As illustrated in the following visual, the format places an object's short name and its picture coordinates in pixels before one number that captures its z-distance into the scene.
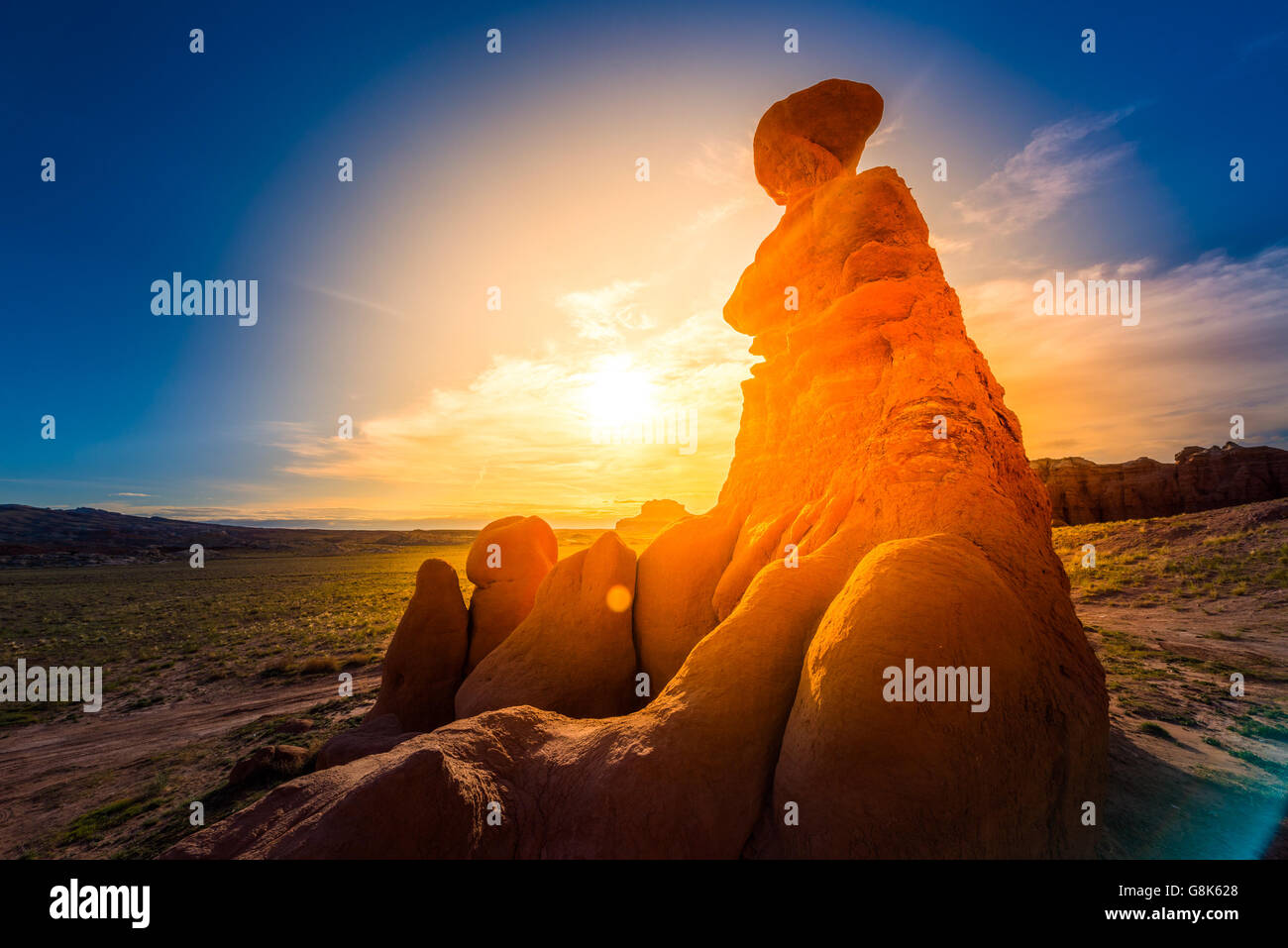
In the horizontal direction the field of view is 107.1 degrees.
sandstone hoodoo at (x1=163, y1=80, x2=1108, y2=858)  3.47
